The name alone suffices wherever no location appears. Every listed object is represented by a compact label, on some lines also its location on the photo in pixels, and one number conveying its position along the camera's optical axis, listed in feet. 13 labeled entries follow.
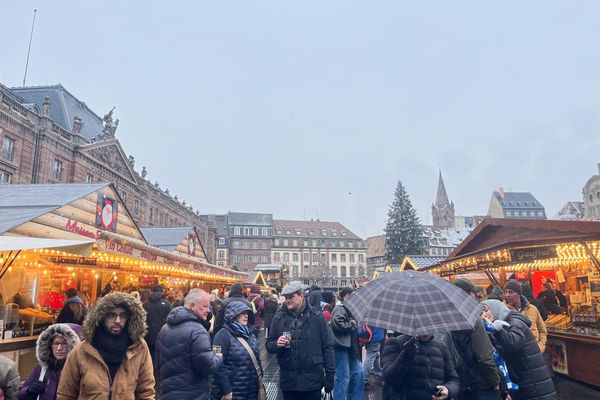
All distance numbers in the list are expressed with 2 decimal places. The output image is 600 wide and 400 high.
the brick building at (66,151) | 74.13
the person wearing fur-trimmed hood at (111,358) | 9.70
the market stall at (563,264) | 26.30
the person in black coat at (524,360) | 12.70
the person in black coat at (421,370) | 11.22
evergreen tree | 137.28
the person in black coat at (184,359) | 12.16
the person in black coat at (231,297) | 21.62
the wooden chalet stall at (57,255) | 22.90
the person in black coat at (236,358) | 14.06
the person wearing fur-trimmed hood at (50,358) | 10.66
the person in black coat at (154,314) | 24.59
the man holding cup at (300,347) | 15.11
